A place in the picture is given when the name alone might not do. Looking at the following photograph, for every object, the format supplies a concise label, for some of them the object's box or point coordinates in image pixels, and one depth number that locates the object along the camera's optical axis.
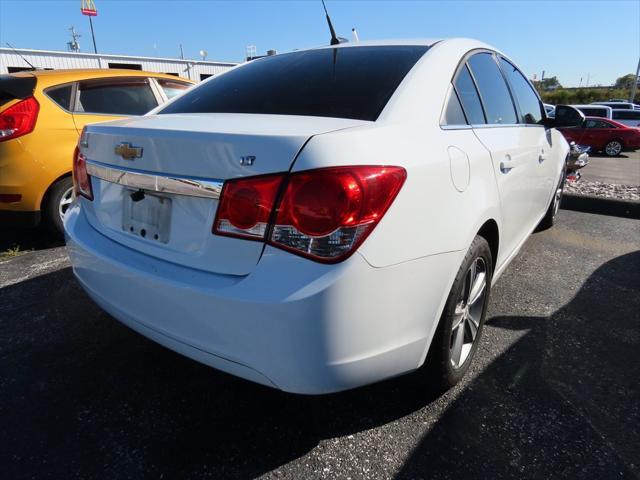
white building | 21.95
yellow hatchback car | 3.52
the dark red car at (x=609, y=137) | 14.04
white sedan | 1.31
